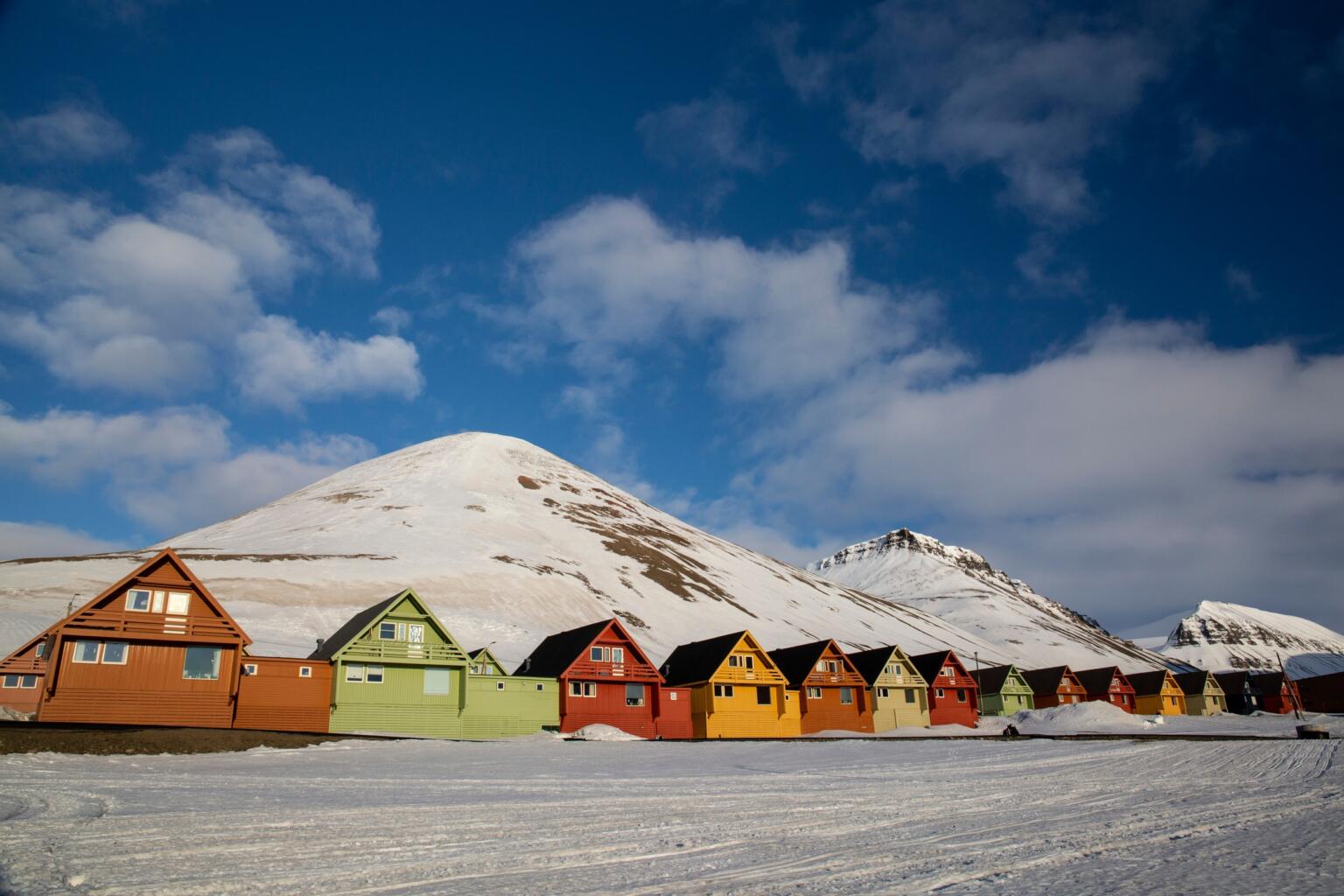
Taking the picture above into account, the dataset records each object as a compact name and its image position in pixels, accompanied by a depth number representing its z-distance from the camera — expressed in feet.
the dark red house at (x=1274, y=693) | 393.29
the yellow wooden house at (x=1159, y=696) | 358.02
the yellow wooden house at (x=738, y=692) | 203.92
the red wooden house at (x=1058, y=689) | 319.68
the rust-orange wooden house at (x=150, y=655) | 137.18
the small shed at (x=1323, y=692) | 392.88
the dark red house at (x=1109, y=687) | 340.59
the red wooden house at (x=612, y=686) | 191.93
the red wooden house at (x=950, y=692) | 252.62
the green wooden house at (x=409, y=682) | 166.40
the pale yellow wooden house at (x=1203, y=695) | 361.92
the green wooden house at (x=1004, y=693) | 300.40
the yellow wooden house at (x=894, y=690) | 233.96
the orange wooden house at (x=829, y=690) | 222.89
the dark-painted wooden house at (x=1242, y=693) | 379.55
